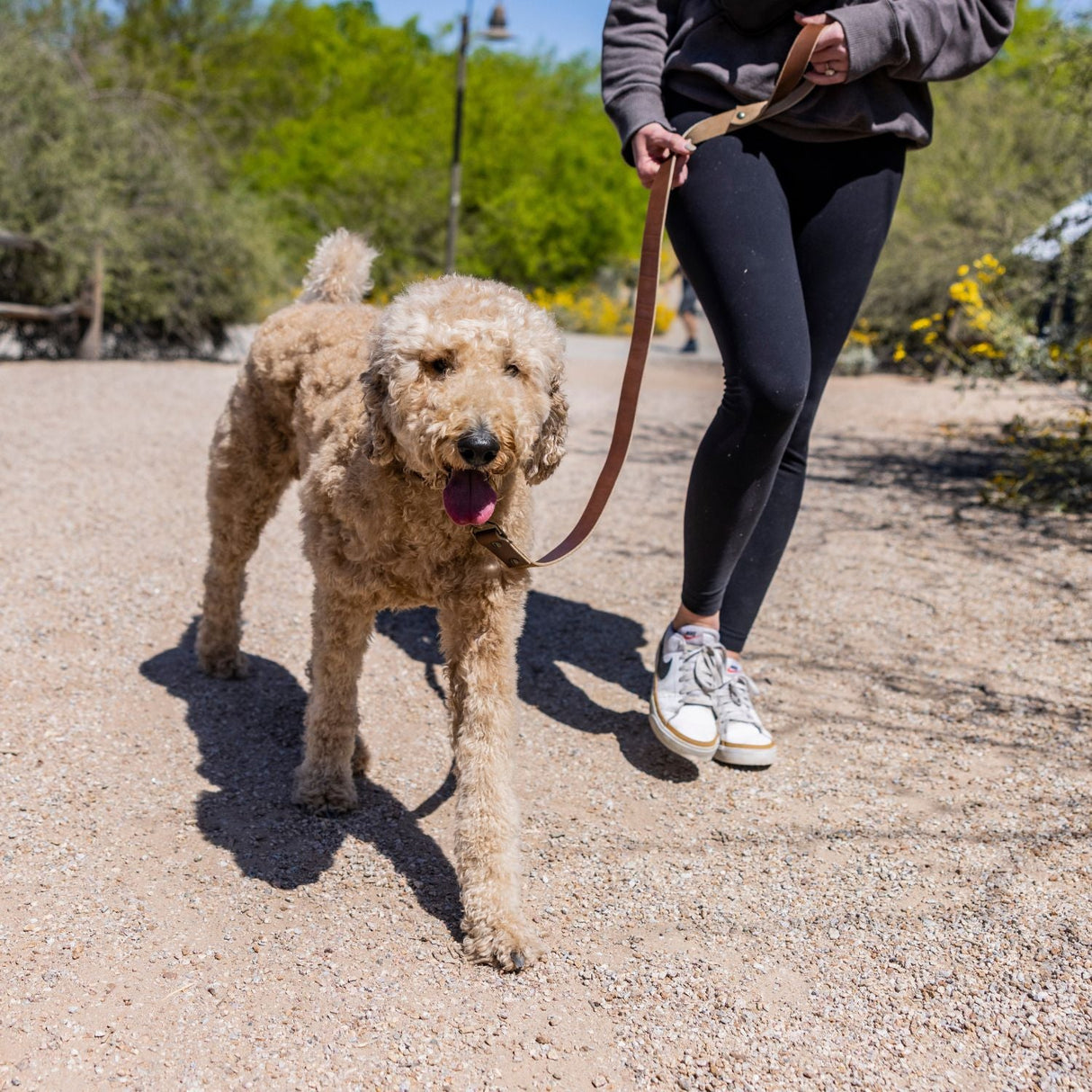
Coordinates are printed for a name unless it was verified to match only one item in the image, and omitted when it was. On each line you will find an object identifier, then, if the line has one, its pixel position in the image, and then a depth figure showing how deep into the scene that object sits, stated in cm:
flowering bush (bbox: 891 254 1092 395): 604
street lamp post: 1551
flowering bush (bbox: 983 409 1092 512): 598
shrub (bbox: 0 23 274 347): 975
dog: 221
